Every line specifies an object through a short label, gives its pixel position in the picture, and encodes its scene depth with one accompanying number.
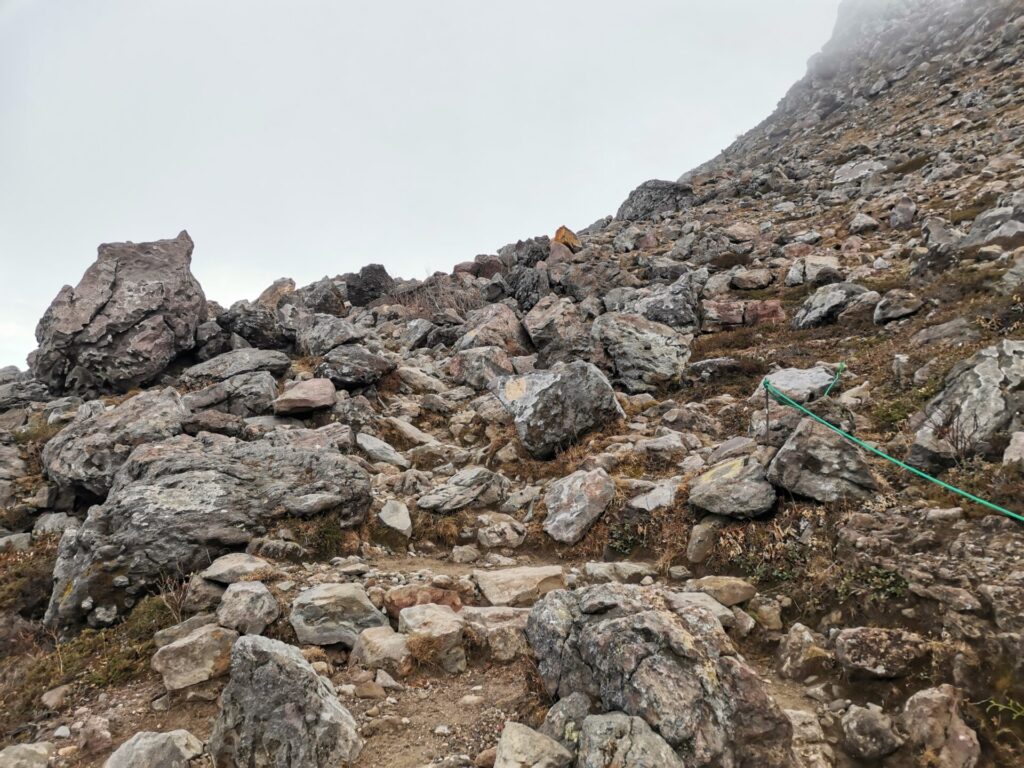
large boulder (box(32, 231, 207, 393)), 18.66
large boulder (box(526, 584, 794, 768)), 4.13
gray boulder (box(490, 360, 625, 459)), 12.17
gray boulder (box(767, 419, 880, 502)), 7.04
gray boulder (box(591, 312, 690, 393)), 15.81
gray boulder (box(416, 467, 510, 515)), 10.45
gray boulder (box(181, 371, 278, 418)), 15.87
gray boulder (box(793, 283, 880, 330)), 16.94
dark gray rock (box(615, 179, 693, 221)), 46.69
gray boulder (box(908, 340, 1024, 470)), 7.00
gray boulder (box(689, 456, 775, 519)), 7.50
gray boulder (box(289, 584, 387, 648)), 6.67
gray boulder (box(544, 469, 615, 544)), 9.03
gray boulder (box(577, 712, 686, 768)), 3.93
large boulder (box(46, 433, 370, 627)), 7.66
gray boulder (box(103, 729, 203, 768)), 4.66
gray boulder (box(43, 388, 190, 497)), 11.99
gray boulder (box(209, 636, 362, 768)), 4.62
